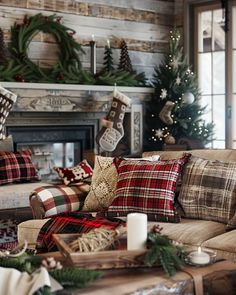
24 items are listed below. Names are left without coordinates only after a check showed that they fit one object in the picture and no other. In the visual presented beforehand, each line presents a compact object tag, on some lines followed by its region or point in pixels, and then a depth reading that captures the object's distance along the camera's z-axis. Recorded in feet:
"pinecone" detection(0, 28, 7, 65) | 17.24
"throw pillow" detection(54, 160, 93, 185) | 12.67
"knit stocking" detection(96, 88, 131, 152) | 18.79
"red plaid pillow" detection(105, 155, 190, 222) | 10.62
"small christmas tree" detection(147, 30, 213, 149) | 20.03
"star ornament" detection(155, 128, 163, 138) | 20.36
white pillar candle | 7.41
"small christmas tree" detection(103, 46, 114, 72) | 19.99
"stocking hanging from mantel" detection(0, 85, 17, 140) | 16.38
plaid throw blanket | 9.45
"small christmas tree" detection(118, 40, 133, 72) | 20.24
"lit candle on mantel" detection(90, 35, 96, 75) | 19.48
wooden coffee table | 6.70
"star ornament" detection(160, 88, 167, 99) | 20.03
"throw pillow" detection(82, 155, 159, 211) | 11.56
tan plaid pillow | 10.43
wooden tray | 7.25
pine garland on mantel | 17.54
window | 20.68
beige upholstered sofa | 9.20
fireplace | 18.52
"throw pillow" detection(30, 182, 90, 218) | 11.35
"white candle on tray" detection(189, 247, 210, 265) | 7.57
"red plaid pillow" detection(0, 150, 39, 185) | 16.08
